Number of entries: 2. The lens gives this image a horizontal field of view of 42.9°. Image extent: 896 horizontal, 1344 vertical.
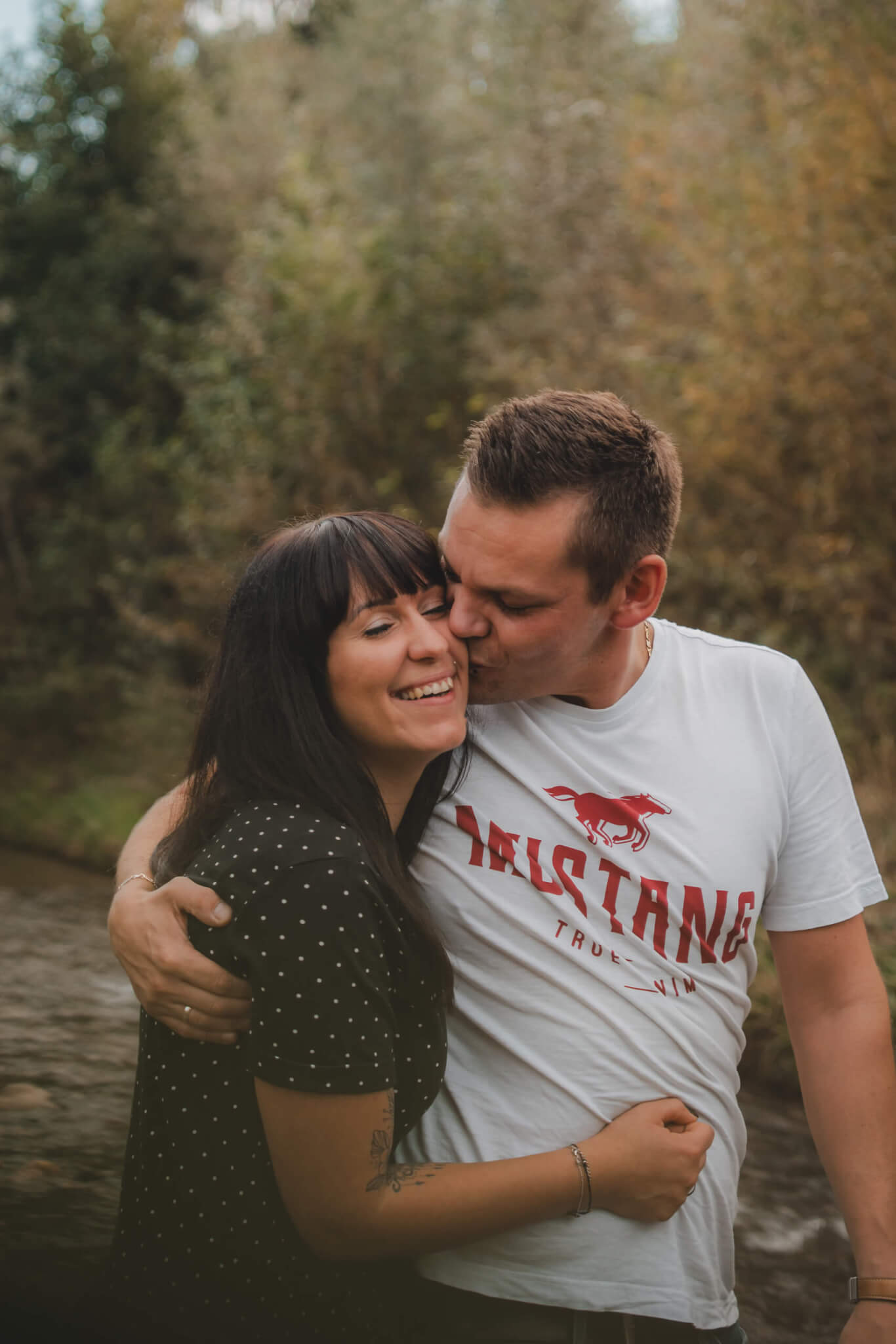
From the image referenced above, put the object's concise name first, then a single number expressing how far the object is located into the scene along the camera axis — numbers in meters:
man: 1.86
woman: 1.54
